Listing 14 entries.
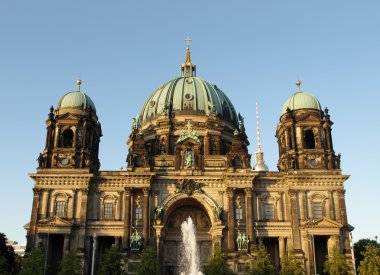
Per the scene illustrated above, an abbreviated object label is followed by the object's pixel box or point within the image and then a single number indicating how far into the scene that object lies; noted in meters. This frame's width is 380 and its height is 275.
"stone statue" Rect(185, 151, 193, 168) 60.70
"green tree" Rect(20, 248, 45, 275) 48.74
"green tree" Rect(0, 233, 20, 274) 63.06
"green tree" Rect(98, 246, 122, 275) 51.25
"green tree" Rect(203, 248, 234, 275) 49.47
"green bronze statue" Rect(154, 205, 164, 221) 57.25
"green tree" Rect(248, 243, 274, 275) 50.45
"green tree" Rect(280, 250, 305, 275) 51.16
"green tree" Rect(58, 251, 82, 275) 49.18
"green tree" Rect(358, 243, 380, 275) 48.41
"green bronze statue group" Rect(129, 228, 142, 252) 54.75
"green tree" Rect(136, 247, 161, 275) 49.91
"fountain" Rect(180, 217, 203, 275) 57.19
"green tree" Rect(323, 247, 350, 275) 50.94
